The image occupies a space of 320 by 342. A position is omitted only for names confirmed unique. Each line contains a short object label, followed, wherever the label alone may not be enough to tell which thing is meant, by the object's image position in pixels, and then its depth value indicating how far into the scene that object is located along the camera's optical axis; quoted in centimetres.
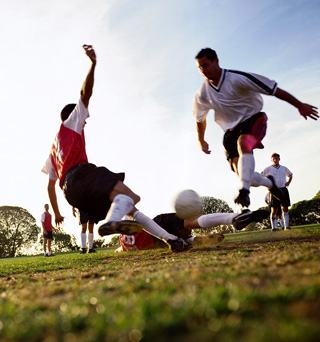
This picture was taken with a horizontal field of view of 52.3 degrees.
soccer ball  589
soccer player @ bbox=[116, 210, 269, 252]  483
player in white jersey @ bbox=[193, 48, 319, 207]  487
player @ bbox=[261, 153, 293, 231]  1166
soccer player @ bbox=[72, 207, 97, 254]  1085
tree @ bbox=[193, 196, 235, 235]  3703
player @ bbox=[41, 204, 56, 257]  1541
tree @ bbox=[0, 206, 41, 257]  4284
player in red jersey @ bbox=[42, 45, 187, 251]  426
